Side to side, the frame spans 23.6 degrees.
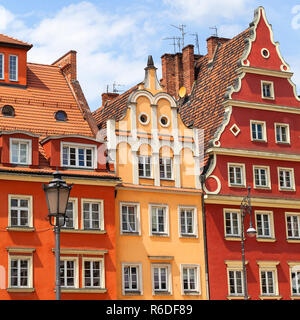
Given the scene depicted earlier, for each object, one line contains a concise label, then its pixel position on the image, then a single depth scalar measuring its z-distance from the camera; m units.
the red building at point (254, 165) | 37.53
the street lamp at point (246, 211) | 31.14
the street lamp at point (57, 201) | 17.62
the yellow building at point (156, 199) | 35.25
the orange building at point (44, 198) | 32.12
